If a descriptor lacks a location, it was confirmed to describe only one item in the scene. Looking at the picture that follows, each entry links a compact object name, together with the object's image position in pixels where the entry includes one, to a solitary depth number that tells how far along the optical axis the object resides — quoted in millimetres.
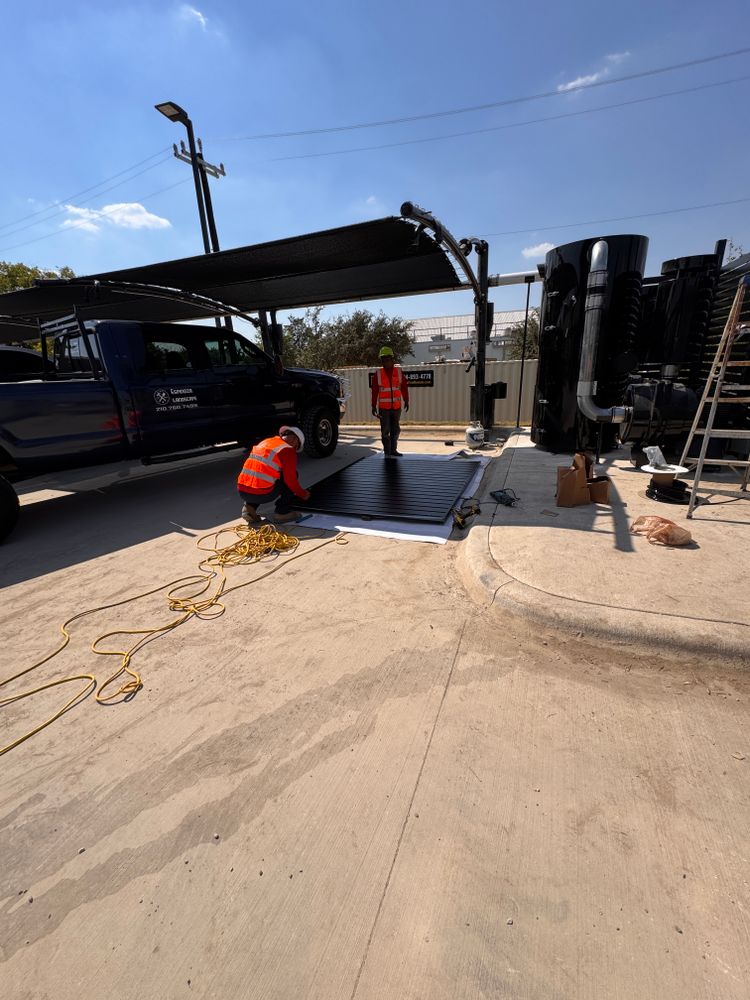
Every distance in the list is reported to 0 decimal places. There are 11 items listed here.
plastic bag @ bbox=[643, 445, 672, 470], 4559
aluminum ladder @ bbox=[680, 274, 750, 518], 3889
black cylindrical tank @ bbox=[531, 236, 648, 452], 5766
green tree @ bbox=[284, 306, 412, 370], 25844
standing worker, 7039
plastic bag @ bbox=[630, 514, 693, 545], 3357
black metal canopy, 5488
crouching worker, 4469
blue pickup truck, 4496
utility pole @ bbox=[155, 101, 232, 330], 12562
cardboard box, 4281
